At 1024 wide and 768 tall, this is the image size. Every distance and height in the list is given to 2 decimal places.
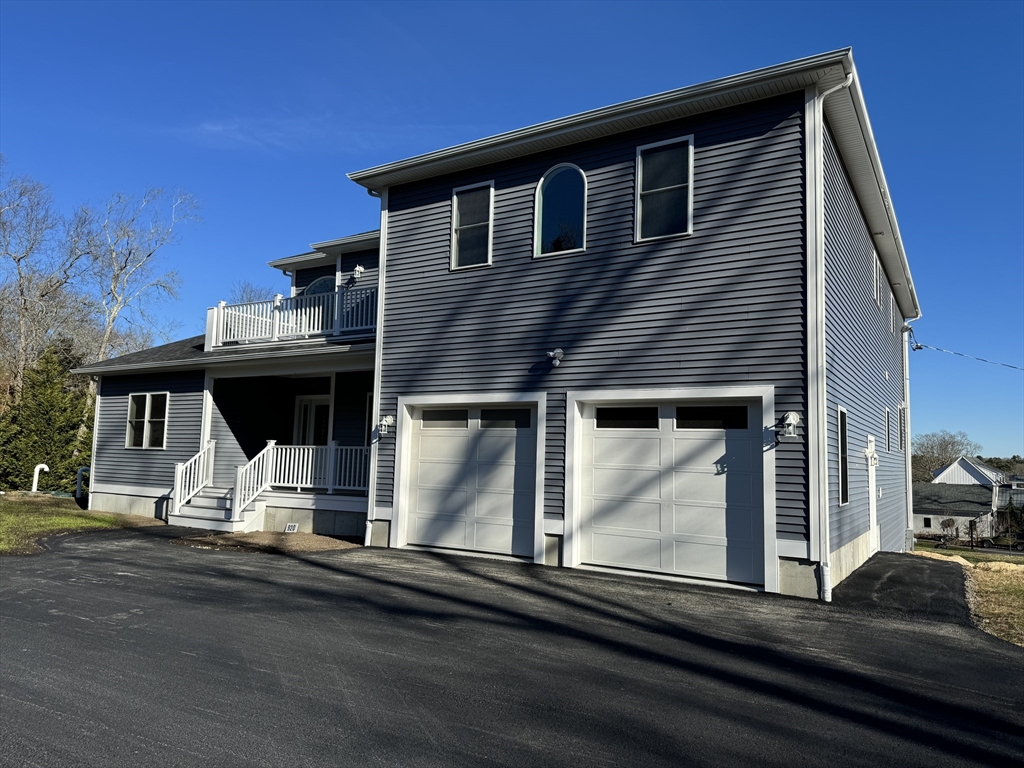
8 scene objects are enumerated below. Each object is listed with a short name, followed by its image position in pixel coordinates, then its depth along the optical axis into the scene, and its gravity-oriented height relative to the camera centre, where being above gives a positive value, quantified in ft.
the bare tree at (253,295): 147.74 +30.94
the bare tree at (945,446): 250.16 +6.33
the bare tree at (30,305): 107.04 +20.12
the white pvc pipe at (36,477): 66.68 -3.11
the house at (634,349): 28.71 +4.92
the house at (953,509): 129.80 -7.92
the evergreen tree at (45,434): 71.05 +0.86
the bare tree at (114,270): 112.78 +26.51
